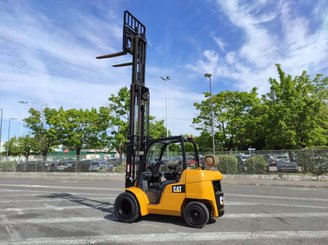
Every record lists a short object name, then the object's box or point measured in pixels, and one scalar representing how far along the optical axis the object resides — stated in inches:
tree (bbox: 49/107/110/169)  1470.2
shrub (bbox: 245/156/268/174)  880.4
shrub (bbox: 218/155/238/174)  933.2
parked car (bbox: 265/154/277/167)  872.3
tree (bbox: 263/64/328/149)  995.9
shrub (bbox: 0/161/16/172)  1415.1
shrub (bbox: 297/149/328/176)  823.1
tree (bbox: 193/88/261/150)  1280.8
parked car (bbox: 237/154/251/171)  916.6
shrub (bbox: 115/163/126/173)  1181.1
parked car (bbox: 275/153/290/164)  860.6
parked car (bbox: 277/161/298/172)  855.1
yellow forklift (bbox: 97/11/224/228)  263.7
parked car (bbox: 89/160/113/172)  1199.6
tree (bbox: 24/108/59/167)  1626.5
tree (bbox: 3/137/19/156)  2483.5
